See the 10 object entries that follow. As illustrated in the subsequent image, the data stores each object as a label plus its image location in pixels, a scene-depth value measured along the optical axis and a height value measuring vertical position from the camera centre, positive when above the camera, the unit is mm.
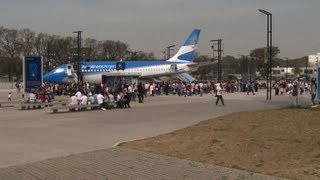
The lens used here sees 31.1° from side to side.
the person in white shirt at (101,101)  30562 -1033
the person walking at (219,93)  35062 -707
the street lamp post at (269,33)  41938 +3572
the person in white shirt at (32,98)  32656 -934
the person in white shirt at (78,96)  30669 -775
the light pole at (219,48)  69088 +4137
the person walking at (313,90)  30047 -470
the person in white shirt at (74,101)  30531 -1033
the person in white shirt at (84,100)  30312 -974
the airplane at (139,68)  64250 +1610
